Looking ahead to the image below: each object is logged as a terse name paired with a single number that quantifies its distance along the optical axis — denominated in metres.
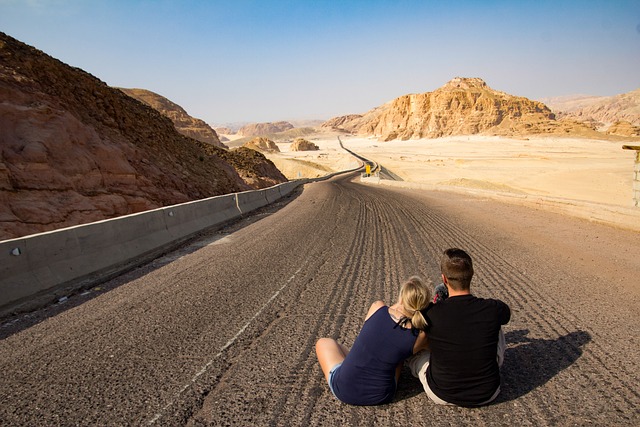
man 3.09
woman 3.14
